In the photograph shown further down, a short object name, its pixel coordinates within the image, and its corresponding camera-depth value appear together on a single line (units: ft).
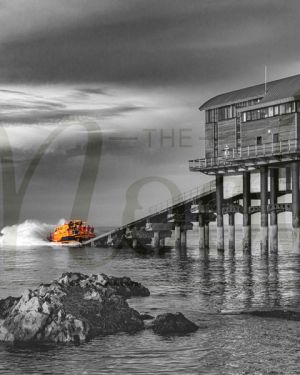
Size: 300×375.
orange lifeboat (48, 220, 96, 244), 336.29
